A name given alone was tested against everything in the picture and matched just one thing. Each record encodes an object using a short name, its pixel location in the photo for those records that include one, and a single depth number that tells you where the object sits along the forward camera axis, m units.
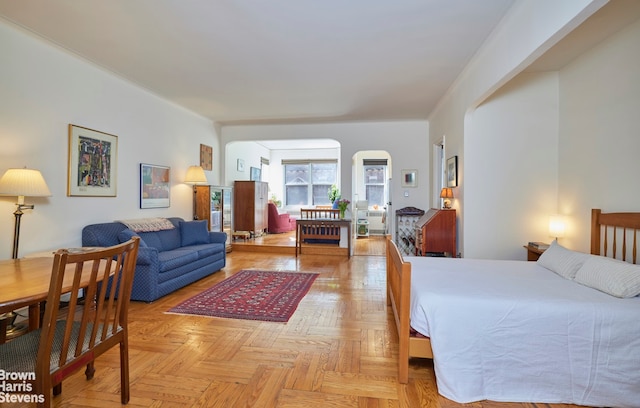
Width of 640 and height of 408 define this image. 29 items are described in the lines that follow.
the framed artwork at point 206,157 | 5.67
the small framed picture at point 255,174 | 8.26
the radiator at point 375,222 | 8.66
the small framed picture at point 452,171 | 4.01
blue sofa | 3.24
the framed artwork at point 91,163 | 3.20
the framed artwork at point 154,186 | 4.23
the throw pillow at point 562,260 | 2.22
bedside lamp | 3.22
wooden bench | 5.80
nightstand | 3.21
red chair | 8.31
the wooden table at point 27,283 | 1.31
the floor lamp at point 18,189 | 2.43
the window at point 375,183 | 8.77
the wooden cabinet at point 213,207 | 5.32
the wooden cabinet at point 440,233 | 4.01
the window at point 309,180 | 9.83
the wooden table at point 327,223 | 5.61
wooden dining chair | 1.20
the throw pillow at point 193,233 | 4.43
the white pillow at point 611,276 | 1.75
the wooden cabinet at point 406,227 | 5.61
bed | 1.62
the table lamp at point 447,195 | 4.11
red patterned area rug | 2.90
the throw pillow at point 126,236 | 3.34
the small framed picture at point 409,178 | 5.83
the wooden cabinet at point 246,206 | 7.12
